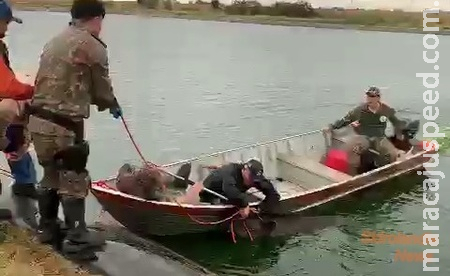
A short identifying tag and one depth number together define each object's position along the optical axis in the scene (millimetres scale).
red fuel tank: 12102
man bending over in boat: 9188
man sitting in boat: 12133
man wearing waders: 5062
